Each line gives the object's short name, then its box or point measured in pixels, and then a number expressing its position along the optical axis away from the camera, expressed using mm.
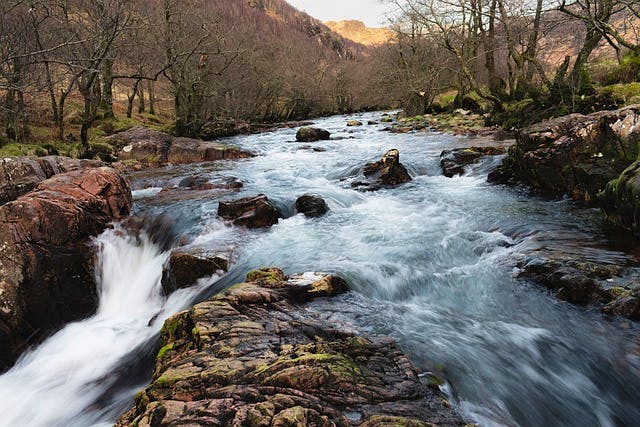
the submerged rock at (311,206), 8758
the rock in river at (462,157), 11320
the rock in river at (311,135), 20578
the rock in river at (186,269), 5660
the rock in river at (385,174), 10859
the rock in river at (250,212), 7797
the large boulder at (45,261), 4883
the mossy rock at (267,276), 4288
